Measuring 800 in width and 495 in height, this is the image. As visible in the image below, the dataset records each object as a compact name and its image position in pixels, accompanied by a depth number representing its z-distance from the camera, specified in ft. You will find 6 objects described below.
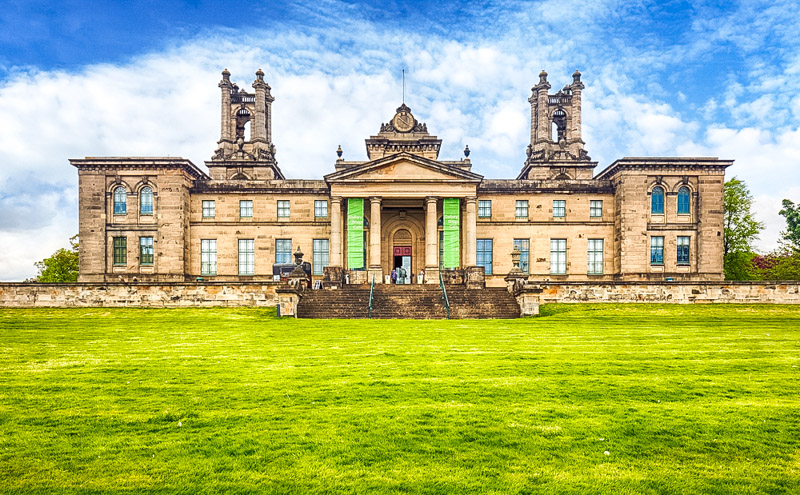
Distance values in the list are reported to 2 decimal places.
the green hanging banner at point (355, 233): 118.83
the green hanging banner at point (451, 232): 118.21
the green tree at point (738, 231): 147.43
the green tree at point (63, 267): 174.60
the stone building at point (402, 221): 117.50
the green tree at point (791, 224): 151.43
